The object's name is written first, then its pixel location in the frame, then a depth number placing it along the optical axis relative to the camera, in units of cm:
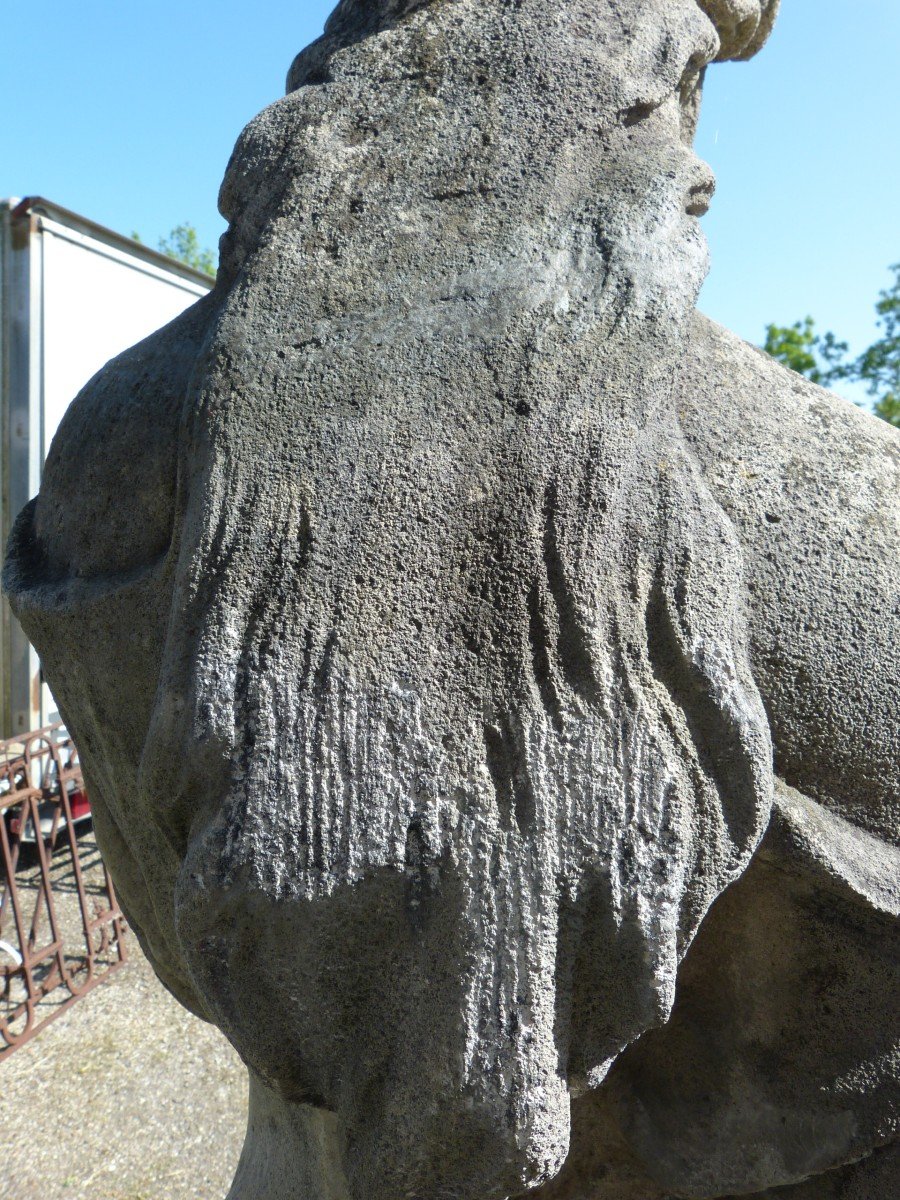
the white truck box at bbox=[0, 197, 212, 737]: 452
